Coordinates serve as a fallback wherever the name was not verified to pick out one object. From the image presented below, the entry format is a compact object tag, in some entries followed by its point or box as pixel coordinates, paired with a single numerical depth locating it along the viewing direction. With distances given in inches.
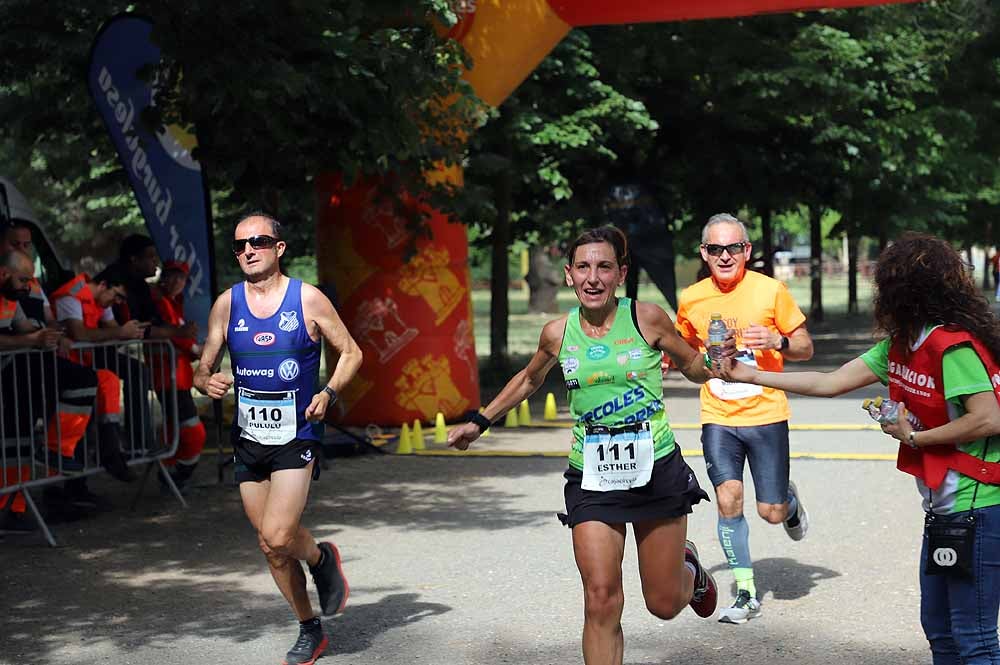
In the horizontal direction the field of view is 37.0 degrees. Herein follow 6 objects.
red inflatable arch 574.2
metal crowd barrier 362.9
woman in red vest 176.9
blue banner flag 442.3
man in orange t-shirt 273.9
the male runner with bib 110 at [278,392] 243.6
